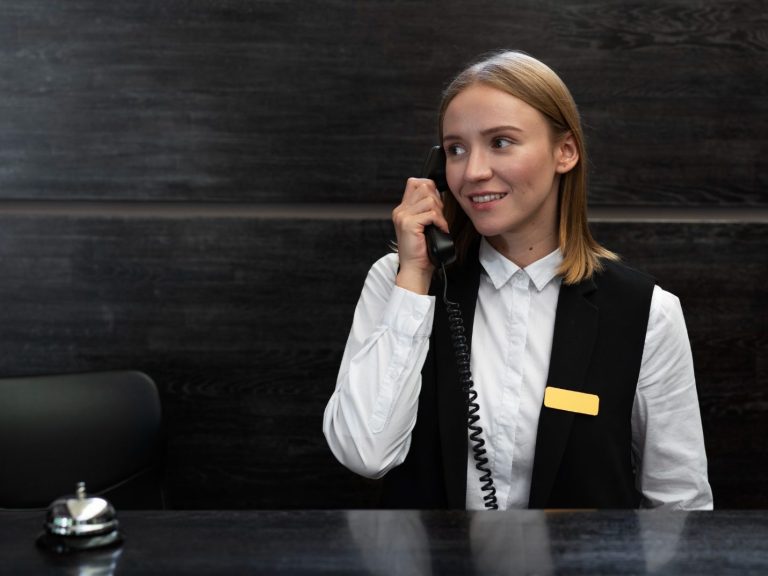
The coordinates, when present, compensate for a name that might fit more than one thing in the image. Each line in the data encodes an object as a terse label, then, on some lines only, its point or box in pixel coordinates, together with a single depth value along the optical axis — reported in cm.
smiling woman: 160
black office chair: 198
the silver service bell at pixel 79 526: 108
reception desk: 102
